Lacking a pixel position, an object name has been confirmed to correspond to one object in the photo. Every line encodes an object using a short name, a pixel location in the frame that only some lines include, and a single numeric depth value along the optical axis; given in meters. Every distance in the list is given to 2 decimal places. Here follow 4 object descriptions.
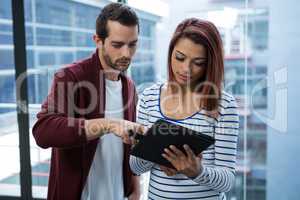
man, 1.11
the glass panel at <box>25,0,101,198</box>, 2.20
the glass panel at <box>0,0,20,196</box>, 2.26
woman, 1.00
